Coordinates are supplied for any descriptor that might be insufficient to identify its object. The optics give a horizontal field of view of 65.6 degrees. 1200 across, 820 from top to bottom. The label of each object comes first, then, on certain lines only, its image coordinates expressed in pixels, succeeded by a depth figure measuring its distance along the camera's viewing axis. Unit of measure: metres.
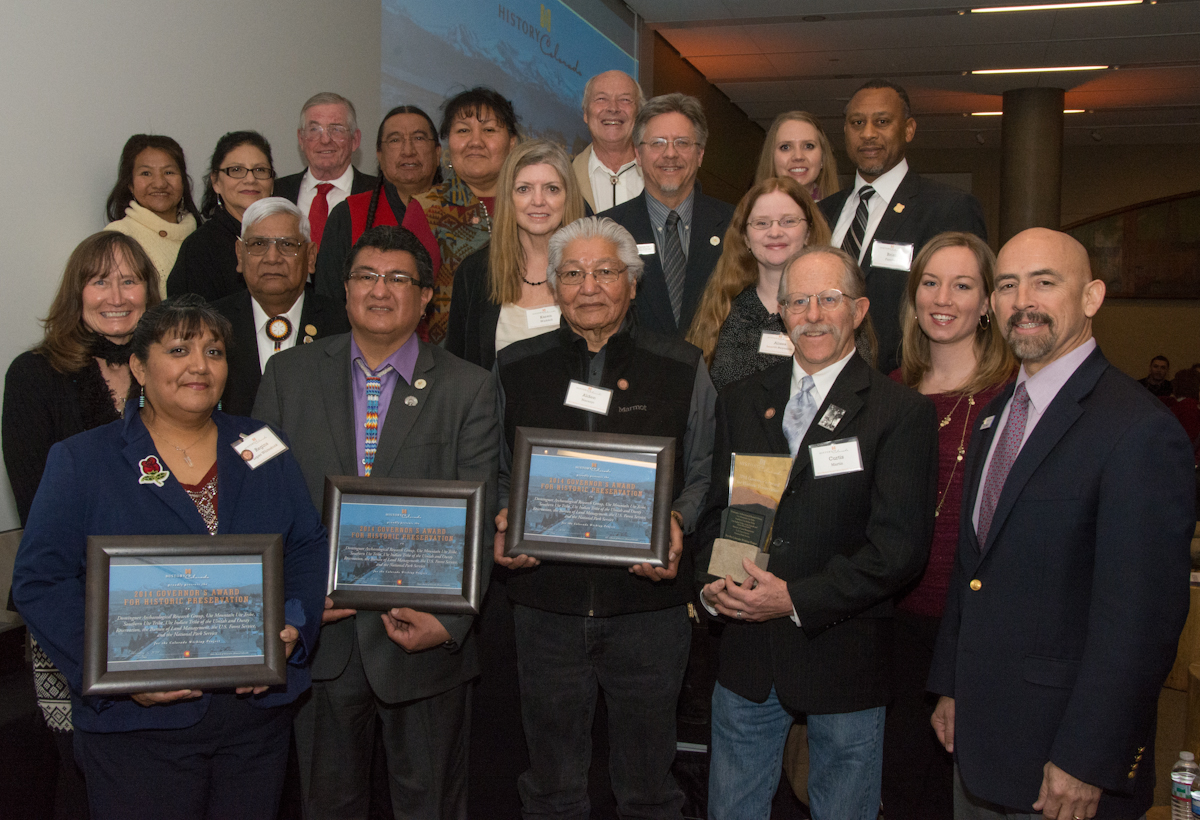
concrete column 12.71
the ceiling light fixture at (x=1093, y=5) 9.14
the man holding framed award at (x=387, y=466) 2.65
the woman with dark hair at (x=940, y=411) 2.76
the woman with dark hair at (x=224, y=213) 3.70
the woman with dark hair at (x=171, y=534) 2.22
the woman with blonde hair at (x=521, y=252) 3.45
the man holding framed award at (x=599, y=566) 2.61
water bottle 3.09
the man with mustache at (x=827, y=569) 2.50
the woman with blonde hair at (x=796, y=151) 4.12
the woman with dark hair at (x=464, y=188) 4.05
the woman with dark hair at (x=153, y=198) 3.90
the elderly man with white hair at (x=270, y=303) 3.22
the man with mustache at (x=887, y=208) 3.73
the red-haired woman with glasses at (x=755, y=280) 3.25
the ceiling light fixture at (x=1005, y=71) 11.83
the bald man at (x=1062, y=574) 1.97
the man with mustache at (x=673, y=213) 3.80
